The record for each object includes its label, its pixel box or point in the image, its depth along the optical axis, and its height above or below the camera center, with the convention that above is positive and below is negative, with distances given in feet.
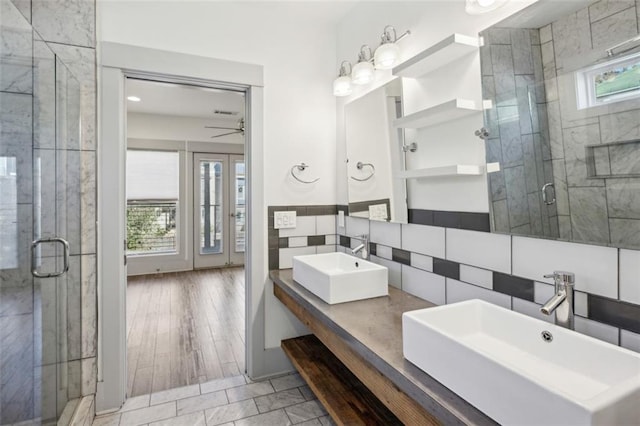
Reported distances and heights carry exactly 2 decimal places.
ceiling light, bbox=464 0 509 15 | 4.00 +2.63
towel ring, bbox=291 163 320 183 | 7.83 +1.37
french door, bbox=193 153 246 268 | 18.53 +1.08
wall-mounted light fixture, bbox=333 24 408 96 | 5.86 +3.08
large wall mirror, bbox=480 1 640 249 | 2.98 +0.99
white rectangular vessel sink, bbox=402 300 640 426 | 2.12 -1.24
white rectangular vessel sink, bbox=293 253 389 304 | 5.30 -0.99
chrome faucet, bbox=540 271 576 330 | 3.24 -0.80
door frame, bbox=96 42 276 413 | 6.26 +1.17
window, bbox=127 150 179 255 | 17.37 +1.61
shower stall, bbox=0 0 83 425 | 4.66 +0.10
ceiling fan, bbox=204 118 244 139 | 17.56 +5.51
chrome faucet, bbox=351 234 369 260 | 6.97 -0.52
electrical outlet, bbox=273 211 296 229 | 7.64 +0.15
